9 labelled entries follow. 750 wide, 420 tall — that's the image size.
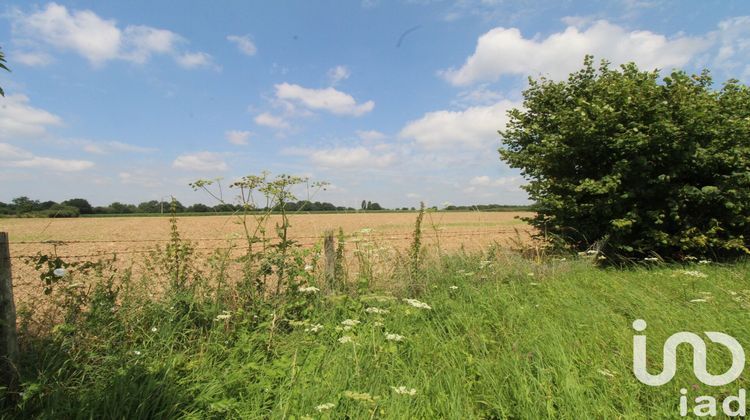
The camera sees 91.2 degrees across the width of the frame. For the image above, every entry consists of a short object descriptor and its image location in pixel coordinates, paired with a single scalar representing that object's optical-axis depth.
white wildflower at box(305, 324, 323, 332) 3.36
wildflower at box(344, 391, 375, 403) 2.07
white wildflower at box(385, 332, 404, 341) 2.96
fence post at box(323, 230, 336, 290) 4.80
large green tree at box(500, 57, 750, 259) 7.59
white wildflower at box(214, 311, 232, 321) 3.34
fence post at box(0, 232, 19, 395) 2.74
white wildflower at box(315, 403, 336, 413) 2.11
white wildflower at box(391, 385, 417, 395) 2.24
